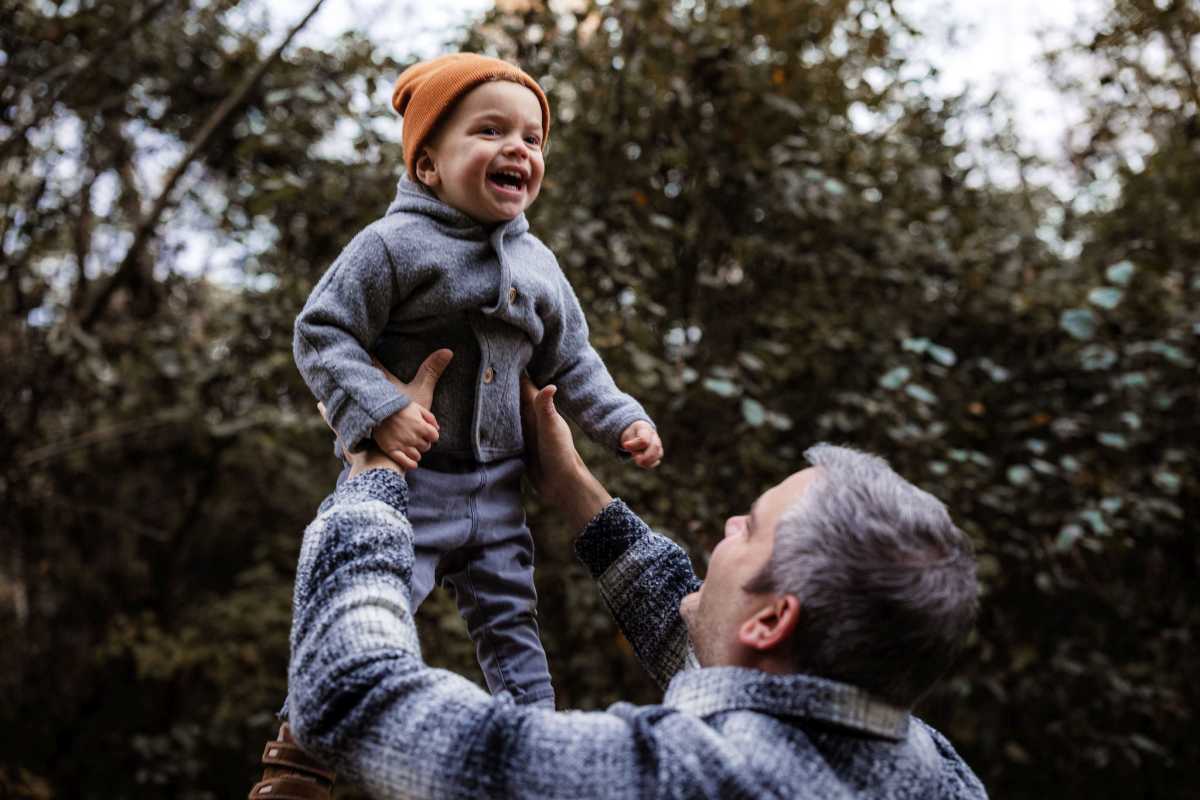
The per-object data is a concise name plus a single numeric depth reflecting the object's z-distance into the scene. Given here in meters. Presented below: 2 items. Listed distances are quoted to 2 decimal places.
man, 1.19
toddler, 1.44
